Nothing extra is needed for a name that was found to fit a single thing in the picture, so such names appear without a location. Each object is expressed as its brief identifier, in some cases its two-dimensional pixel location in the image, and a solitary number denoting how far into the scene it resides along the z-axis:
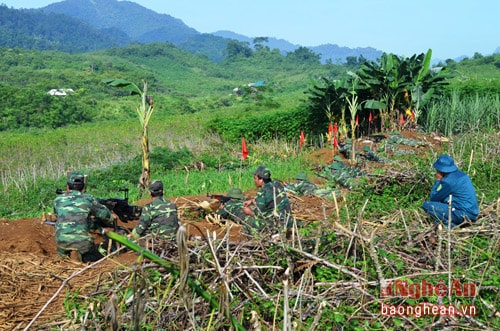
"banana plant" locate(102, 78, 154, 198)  10.30
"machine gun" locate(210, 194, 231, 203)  8.04
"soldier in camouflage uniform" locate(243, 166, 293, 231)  6.11
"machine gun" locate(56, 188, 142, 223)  7.21
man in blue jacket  5.66
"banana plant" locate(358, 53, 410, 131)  15.92
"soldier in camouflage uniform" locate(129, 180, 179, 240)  6.08
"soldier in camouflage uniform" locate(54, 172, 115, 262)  5.86
